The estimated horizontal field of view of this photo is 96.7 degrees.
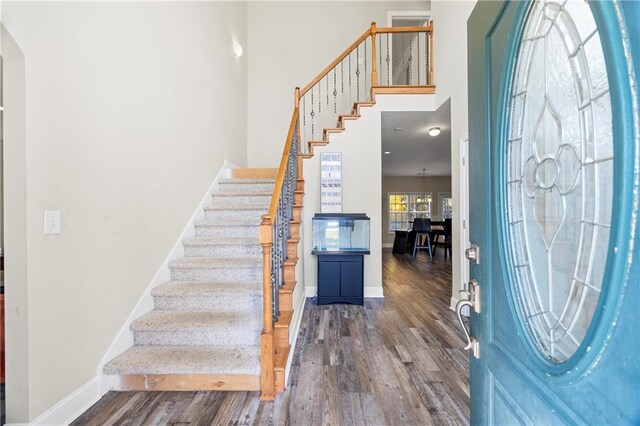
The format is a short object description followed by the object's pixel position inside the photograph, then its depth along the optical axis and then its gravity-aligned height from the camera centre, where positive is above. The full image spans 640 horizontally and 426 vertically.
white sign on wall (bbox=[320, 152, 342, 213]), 3.80 +0.40
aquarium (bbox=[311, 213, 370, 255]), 3.73 -0.30
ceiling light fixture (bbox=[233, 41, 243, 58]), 4.61 +2.73
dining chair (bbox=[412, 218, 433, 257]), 7.92 -0.44
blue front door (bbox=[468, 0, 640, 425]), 0.44 +0.00
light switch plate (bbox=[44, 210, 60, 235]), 1.53 -0.05
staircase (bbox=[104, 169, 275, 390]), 1.91 -0.84
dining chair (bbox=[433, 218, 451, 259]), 7.67 -0.73
